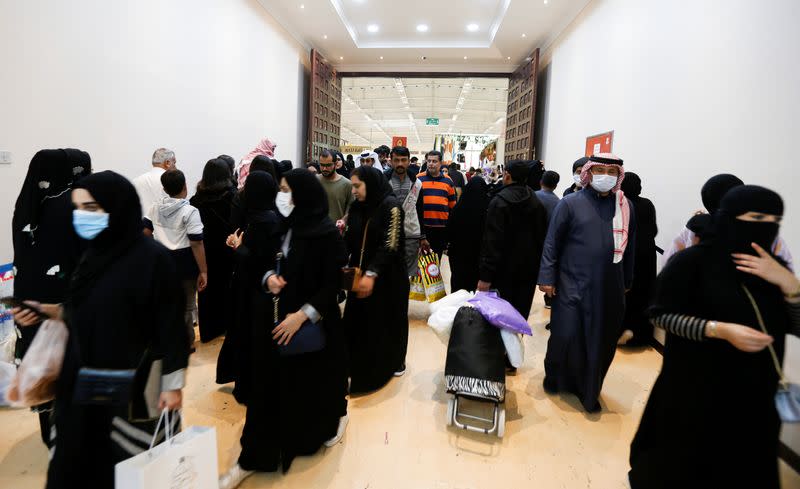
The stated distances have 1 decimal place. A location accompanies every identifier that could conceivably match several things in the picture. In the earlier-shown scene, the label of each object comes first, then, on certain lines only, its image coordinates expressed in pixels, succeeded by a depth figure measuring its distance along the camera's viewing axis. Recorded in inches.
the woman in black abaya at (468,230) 157.8
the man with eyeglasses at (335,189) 160.1
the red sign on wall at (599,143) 215.3
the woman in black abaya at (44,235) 72.8
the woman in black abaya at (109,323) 50.9
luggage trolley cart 94.7
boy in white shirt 119.1
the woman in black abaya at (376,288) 101.9
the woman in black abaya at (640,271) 142.3
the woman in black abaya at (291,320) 74.9
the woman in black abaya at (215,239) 133.8
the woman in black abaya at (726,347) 55.1
